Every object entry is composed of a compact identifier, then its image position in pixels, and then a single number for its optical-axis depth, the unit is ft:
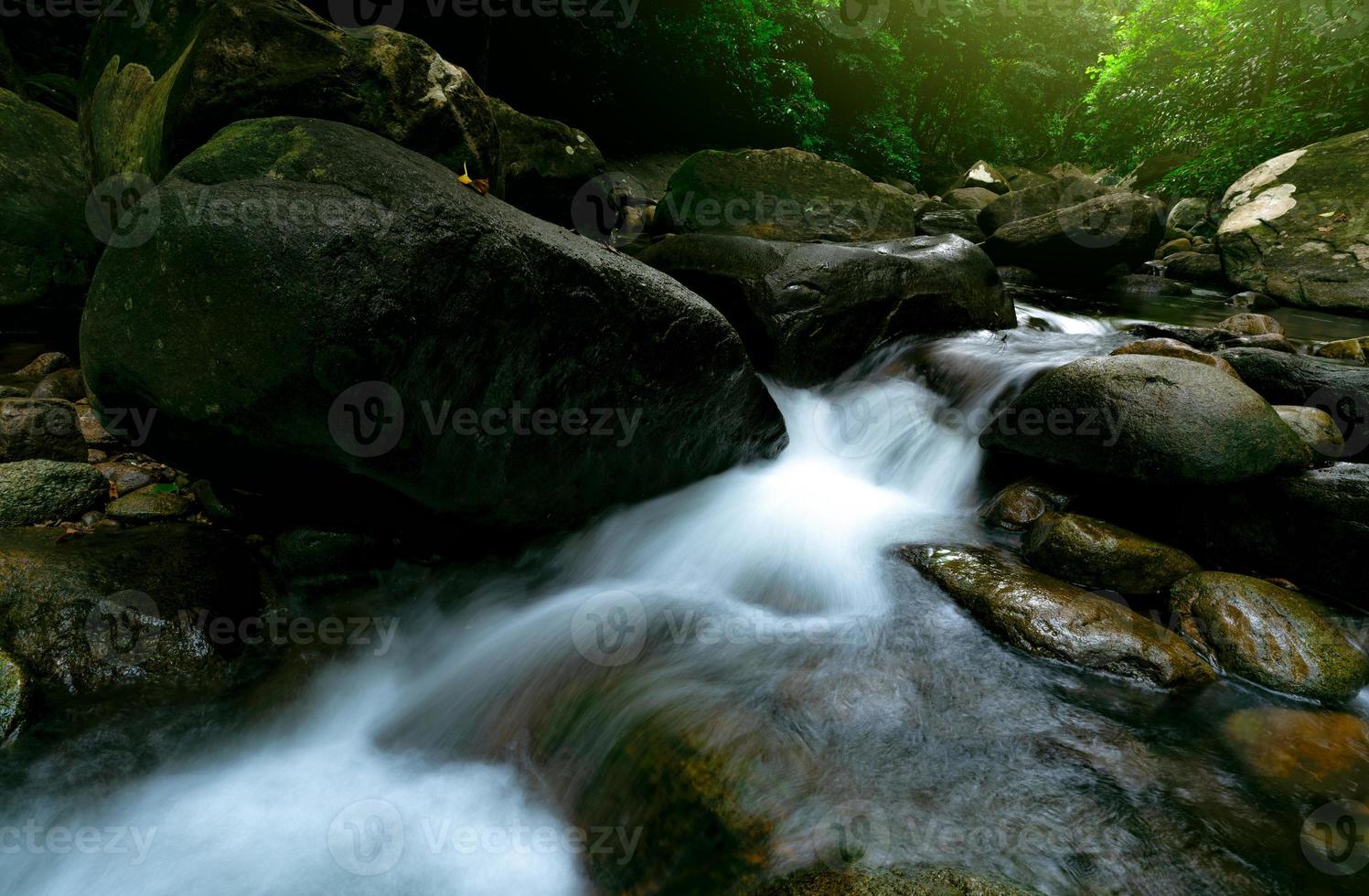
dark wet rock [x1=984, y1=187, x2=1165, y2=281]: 31.48
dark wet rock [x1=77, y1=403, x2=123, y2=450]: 11.80
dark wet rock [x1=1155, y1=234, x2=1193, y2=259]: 38.60
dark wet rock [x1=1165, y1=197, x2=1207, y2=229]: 42.06
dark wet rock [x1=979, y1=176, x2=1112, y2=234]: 40.24
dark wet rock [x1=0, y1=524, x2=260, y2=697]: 8.02
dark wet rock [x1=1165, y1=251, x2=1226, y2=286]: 33.32
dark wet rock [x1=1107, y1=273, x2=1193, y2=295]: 32.50
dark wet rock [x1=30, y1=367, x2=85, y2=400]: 12.99
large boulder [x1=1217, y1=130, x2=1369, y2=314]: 27.35
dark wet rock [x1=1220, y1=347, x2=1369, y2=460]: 12.23
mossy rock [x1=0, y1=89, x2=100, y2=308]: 14.47
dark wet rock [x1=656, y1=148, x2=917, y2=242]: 28.66
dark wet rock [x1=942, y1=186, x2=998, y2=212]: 51.78
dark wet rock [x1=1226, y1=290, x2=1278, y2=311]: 28.58
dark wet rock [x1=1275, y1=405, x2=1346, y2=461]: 11.36
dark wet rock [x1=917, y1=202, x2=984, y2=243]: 39.83
